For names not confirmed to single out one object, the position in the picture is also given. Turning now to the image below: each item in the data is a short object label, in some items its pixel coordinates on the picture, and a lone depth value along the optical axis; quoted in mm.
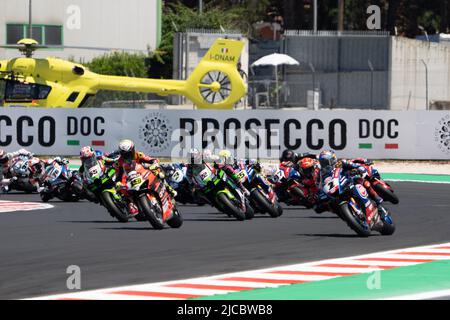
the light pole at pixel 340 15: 68125
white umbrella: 56781
